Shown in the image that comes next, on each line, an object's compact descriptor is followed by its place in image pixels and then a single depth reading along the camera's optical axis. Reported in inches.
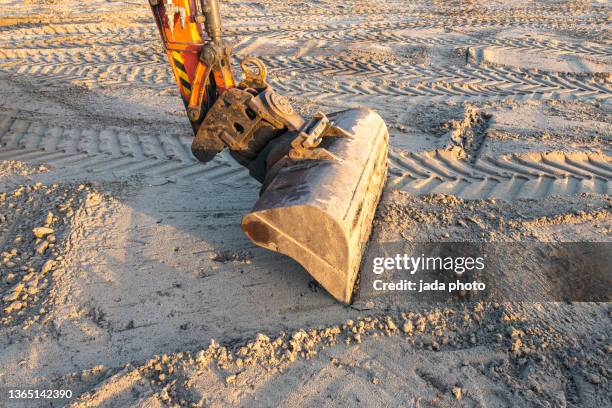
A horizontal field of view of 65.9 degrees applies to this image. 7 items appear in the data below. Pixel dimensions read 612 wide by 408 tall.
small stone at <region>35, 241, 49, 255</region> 140.8
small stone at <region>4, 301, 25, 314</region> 121.0
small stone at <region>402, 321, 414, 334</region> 116.4
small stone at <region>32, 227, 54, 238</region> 146.1
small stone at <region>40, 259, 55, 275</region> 133.8
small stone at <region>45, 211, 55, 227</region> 151.8
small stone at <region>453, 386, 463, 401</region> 100.7
